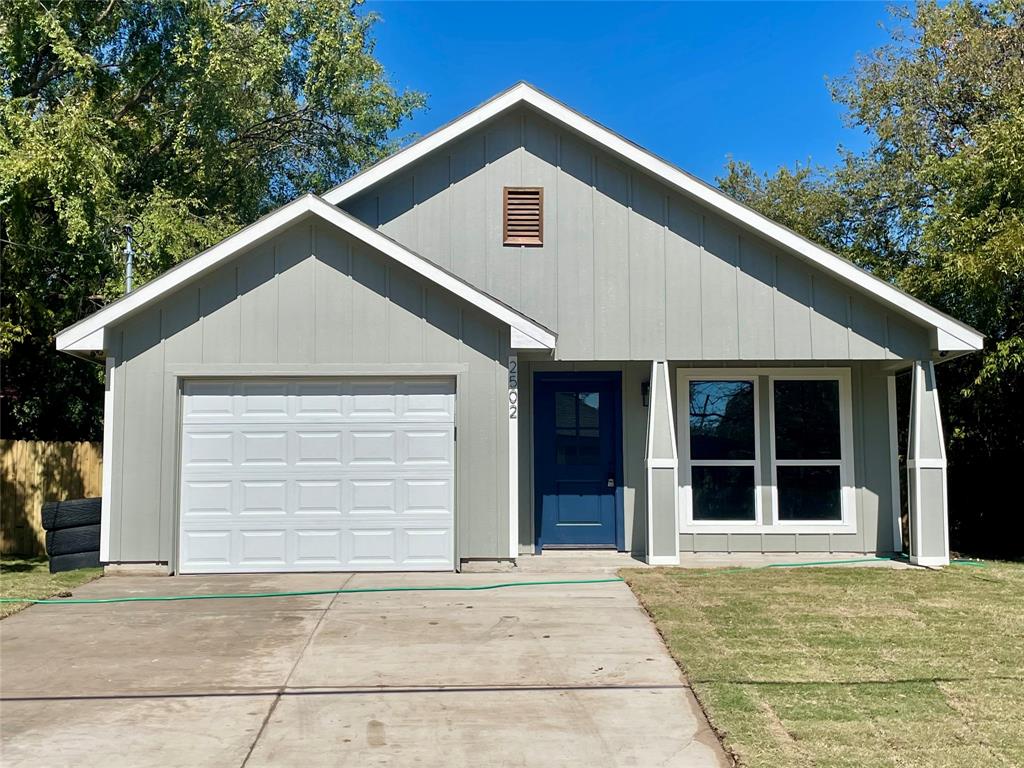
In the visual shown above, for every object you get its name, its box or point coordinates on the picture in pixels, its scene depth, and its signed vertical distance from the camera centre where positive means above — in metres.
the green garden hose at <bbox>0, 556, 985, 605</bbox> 8.90 -1.42
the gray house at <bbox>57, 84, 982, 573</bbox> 10.35 +0.95
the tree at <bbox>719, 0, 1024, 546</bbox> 12.42 +4.37
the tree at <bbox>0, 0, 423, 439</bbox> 13.13 +6.40
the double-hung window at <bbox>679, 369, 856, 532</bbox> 11.88 +0.02
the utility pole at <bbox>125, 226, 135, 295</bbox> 14.27 +3.06
